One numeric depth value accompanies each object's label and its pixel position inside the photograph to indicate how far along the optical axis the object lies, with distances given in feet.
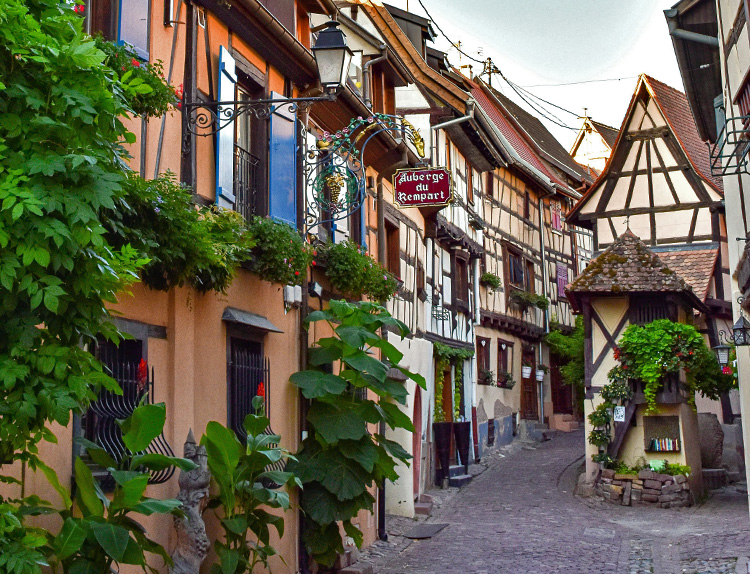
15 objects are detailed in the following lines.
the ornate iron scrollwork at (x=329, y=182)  35.04
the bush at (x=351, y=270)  37.96
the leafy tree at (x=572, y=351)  71.10
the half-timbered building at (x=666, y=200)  76.64
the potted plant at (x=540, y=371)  93.71
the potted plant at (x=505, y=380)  84.17
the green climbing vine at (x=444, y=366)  65.36
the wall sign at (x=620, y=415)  62.23
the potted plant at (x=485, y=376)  78.74
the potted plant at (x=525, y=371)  89.61
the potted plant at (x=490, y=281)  80.02
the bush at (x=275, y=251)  30.50
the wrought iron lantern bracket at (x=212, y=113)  26.48
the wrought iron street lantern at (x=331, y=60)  27.89
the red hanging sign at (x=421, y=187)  46.32
